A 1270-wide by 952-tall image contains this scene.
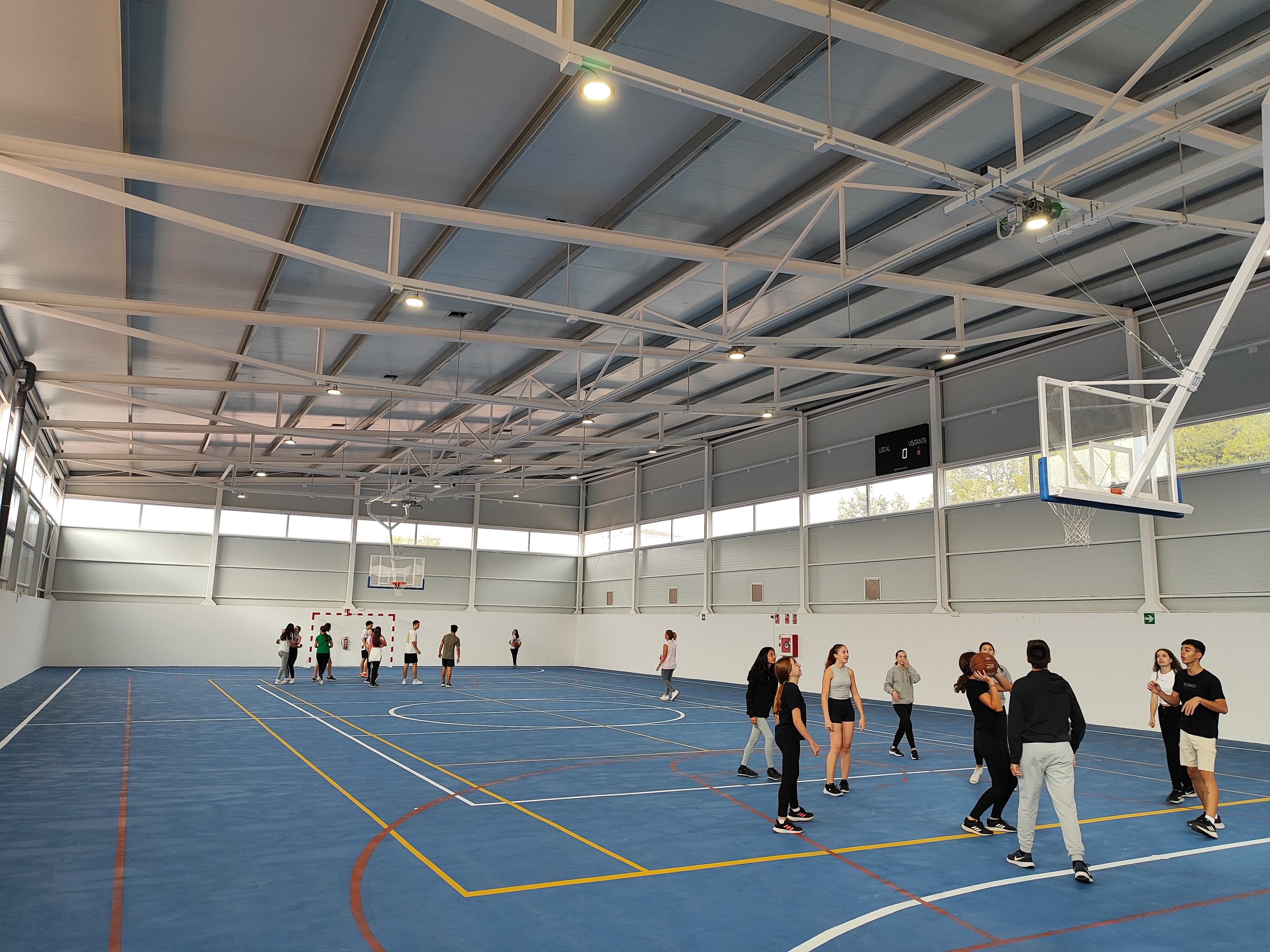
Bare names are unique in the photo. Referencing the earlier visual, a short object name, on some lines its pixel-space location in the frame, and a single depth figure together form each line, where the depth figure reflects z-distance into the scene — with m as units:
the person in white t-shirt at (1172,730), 11.41
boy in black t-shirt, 9.80
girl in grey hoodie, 14.95
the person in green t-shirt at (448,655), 28.86
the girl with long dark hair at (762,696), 12.13
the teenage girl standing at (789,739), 9.42
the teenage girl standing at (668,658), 25.28
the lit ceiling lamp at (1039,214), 11.31
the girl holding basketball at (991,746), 9.53
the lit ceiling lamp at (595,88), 8.58
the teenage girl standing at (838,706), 11.48
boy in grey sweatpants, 7.89
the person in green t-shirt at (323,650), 28.80
